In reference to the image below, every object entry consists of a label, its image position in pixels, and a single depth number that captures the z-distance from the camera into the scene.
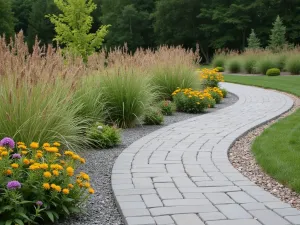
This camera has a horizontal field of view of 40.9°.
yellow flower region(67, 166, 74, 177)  3.27
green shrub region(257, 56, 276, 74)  21.67
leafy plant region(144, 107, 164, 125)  7.73
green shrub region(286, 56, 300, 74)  20.51
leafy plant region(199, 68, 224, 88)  12.85
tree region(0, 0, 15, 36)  43.50
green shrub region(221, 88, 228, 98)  12.38
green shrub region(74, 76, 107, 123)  6.41
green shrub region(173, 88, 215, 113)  9.32
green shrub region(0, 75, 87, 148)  4.37
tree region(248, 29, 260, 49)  32.38
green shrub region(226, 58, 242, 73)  23.64
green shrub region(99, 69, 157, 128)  7.38
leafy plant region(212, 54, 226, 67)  25.97
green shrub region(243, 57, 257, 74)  22.86
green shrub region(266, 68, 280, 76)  20.34
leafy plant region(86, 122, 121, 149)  5.87
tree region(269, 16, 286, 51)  29.61
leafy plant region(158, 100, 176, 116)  9.02
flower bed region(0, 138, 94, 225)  3.06
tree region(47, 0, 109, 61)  14.69
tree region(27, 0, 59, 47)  51.66
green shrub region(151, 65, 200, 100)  10.46
